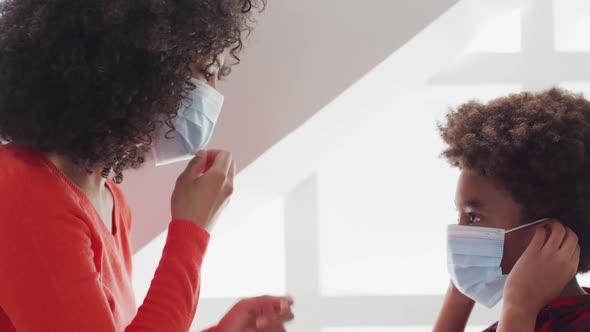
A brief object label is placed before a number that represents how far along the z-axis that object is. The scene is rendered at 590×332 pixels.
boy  1.35
